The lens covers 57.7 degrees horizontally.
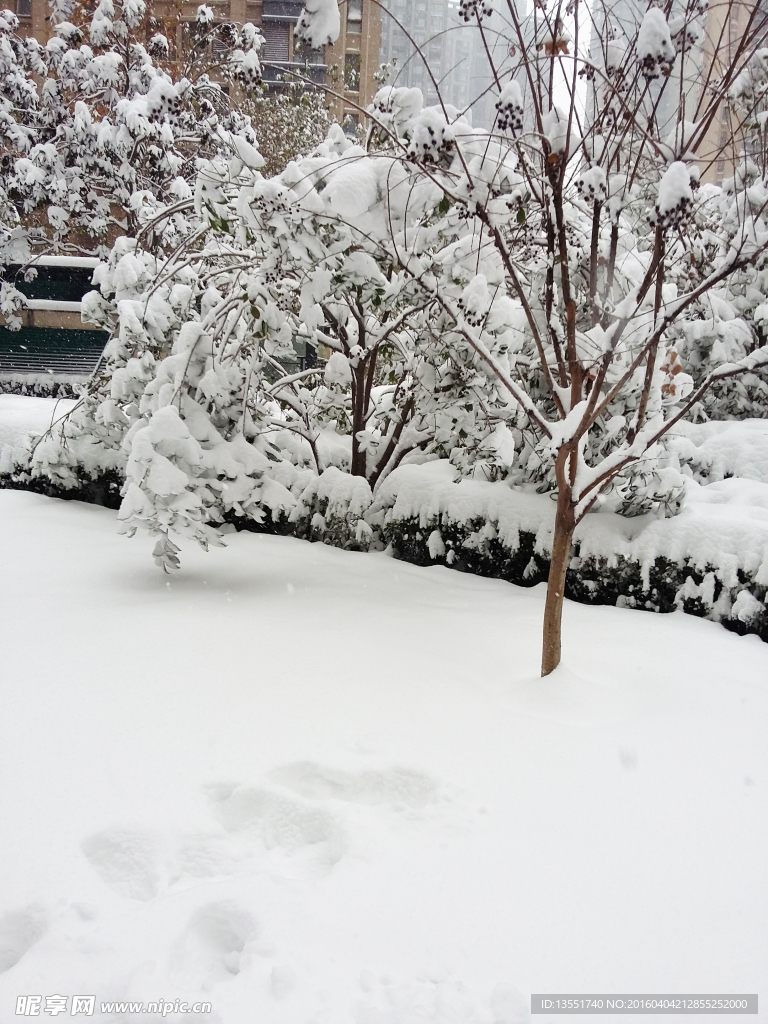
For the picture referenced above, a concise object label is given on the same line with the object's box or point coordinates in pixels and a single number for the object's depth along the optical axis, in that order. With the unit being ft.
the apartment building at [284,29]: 103.09
